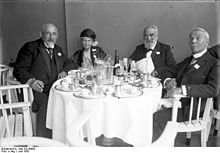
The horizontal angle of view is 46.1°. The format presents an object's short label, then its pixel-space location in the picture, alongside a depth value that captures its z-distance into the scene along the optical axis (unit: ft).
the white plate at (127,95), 3.53
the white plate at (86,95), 3.51
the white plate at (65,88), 3.82
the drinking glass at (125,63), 4.60
